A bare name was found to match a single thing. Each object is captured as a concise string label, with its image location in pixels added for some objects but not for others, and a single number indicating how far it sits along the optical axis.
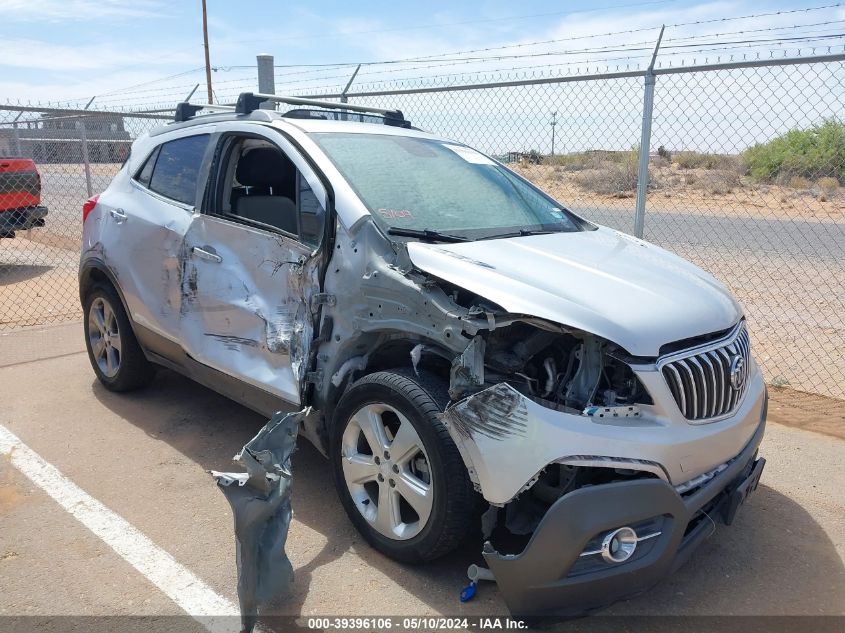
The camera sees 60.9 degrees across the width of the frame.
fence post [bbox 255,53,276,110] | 7.70
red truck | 9.42
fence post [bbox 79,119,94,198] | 11.03
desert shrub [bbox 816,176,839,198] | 17.38
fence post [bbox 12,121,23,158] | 12.21
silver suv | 2.56
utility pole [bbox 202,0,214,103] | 30.09
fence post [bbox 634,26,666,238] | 5.38
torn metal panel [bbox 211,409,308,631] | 2.83
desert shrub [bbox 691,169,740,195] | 21.56
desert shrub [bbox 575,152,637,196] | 12.79
